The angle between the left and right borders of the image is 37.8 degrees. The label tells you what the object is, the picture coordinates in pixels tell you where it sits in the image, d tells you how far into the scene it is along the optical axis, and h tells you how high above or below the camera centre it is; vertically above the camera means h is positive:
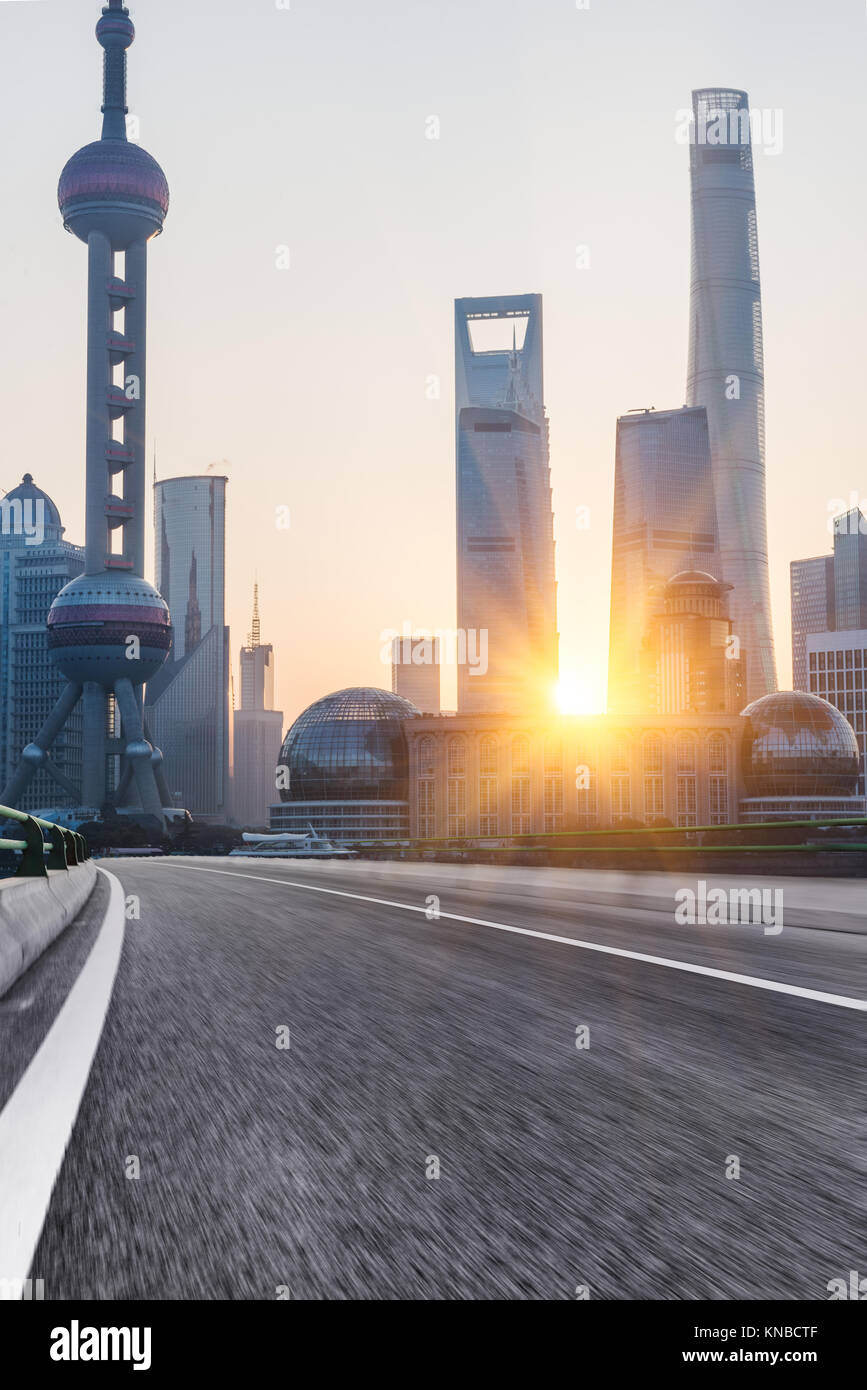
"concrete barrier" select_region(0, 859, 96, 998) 8.09 -0.89
